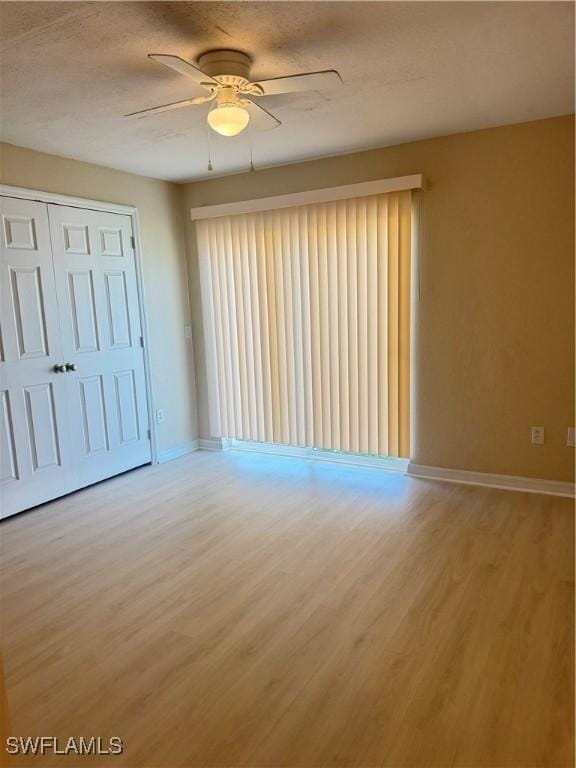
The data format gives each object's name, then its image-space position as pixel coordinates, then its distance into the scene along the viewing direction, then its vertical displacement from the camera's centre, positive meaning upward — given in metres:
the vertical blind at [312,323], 3.88 -0.14
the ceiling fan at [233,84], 2.18 +0.95
